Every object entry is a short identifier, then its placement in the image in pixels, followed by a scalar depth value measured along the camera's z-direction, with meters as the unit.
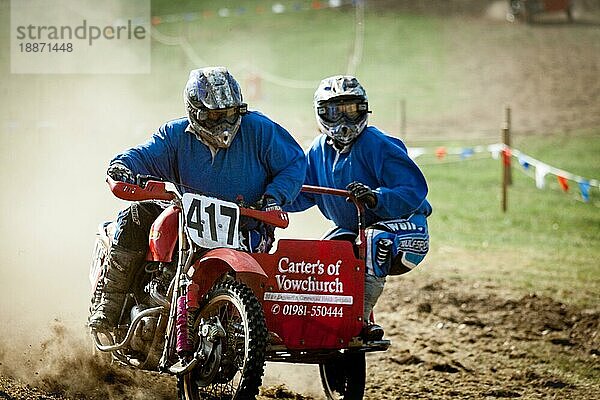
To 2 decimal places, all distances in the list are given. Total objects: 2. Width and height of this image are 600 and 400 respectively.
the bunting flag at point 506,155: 33.81
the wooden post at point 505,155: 33.91
